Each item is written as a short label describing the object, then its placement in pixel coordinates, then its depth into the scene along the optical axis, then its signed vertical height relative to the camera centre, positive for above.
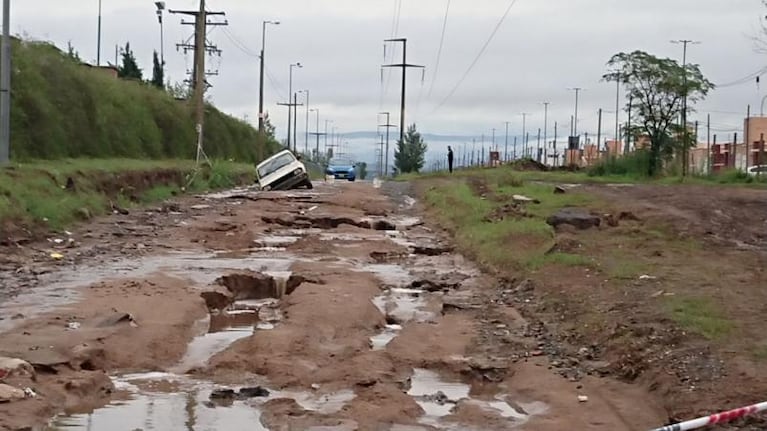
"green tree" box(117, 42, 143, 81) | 69.93 +4.94
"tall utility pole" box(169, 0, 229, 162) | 45.72 +3.30
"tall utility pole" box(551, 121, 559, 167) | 97.31 +0.11
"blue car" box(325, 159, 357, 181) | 72.44 -1.52
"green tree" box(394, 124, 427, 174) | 85.94 -0.30
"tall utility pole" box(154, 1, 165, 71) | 61.41 +7.68
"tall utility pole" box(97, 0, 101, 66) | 63.56 +5.85
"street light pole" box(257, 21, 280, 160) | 68.30 +2.04
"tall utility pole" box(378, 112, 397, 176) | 107.32 -0.82
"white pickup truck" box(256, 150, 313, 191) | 42.78 -1.11
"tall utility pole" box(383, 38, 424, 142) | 77.36 +3.48
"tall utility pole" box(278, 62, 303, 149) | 105.80 +2.76
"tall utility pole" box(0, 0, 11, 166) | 24.42 +1.36
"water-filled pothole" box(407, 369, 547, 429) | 8.67 -2.13
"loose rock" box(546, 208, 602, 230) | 22.02 -1.35
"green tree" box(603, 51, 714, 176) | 52.47 +2.85
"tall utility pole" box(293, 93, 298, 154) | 106.19 +1.09
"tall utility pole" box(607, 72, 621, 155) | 54.18 +1.41
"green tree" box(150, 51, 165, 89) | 76.88 +5.08
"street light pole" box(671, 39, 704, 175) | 51.84 +2.14
